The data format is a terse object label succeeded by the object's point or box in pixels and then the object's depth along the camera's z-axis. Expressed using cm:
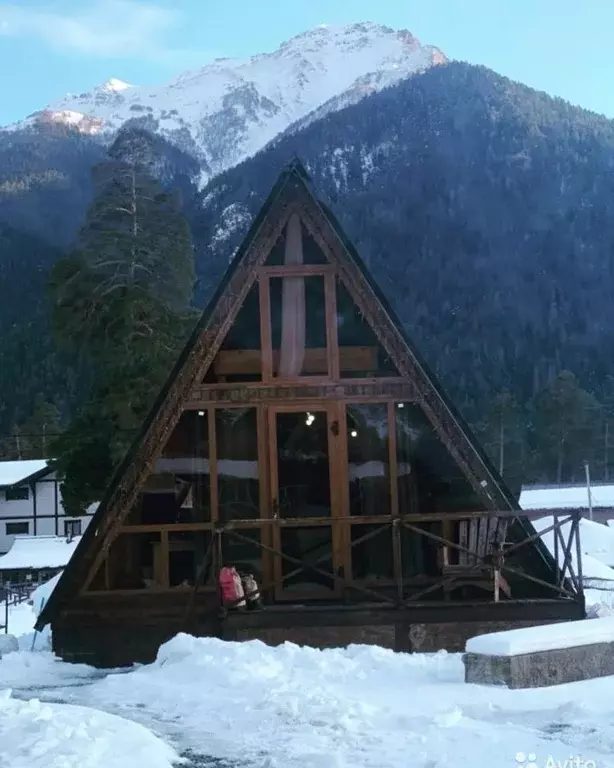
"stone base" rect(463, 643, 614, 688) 786
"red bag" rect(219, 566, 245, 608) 1091
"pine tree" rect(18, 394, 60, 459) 7212
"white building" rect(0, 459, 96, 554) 5456
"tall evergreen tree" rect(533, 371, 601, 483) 7150
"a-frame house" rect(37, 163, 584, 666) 1098
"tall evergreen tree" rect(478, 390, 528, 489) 6794
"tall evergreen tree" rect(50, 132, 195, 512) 2136
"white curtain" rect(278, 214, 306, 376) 1229
